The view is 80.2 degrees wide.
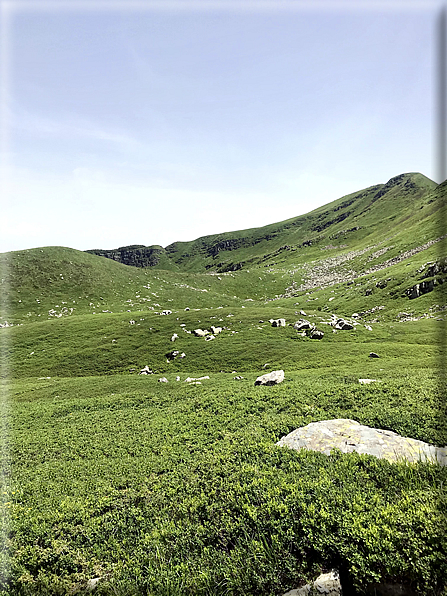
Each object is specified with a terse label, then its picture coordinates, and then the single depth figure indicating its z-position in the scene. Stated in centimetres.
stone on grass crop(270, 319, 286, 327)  4954
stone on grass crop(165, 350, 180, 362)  4298
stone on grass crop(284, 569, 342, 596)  684
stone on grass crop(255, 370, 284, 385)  2528
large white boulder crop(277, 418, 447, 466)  1059
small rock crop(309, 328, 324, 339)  4422
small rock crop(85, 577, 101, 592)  859
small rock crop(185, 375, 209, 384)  3105
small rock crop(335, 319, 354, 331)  4712
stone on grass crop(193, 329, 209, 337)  4842
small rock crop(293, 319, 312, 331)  4734
